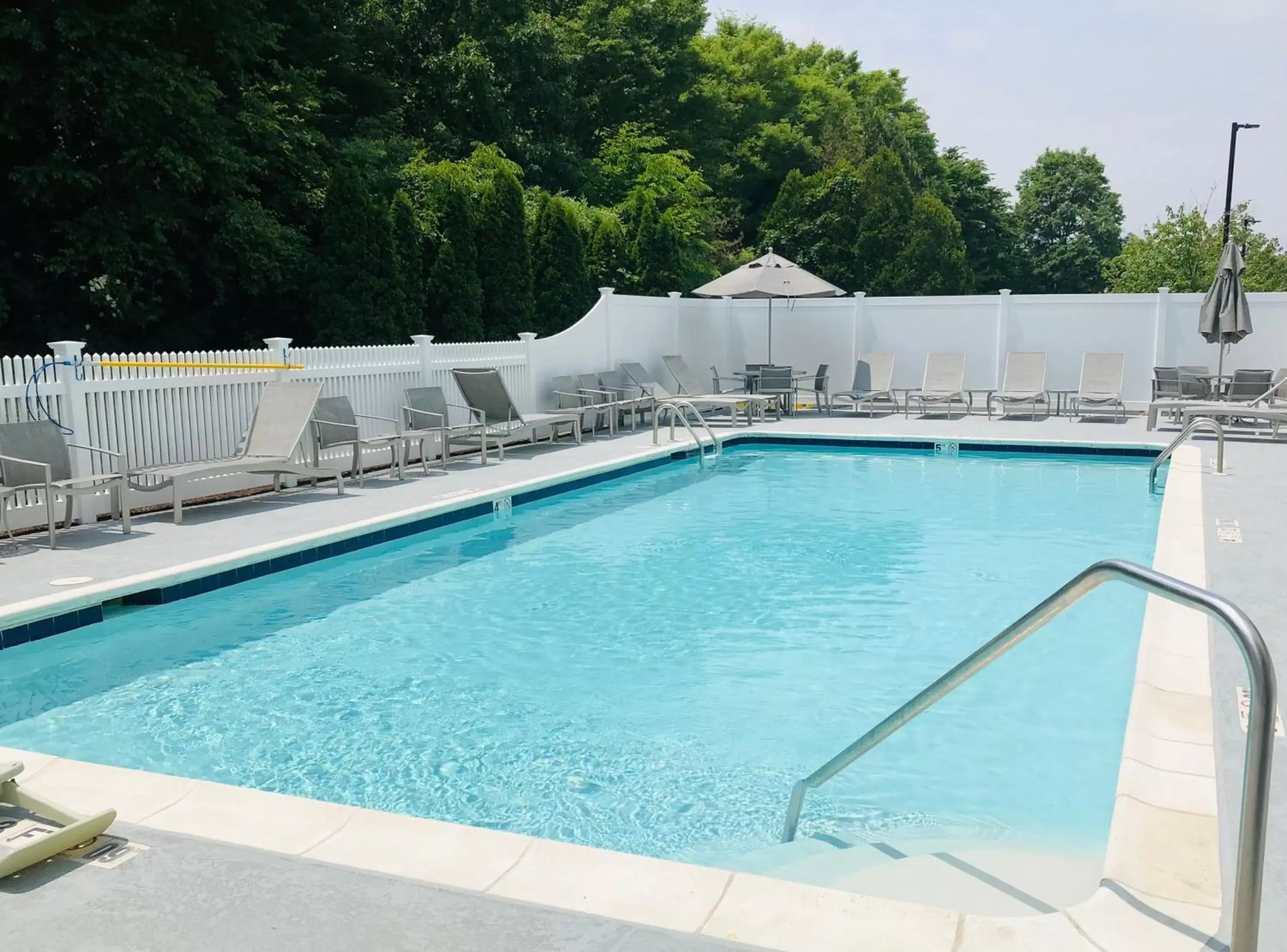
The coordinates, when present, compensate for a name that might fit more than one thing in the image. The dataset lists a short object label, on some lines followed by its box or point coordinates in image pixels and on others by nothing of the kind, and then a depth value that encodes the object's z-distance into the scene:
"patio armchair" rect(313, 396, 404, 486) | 9.59
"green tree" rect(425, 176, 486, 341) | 17.67
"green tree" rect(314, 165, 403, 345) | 16.53
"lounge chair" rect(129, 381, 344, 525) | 8.37
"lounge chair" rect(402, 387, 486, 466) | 10.58
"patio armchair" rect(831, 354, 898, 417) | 15.74
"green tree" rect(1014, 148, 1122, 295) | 51.53
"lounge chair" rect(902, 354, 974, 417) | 15.86
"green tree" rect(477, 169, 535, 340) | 18.00
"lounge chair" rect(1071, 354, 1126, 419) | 14.84
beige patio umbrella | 15.13
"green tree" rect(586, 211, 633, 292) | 21.78
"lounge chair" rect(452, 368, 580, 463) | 11.50
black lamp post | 23.14
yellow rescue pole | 8.54
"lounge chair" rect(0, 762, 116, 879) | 2.79
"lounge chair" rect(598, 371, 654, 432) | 14.17
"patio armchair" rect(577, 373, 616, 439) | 13.83
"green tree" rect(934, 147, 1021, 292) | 45.00
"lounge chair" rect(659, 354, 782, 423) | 15.54
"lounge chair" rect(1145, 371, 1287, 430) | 11.84
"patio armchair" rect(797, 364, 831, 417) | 15.77
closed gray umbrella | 13.45
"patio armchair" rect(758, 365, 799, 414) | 15.89
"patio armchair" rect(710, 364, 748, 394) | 16.58
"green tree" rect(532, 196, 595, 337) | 19.22
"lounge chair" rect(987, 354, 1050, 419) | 15.27
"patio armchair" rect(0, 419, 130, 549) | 6.96
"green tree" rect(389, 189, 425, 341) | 17.08
